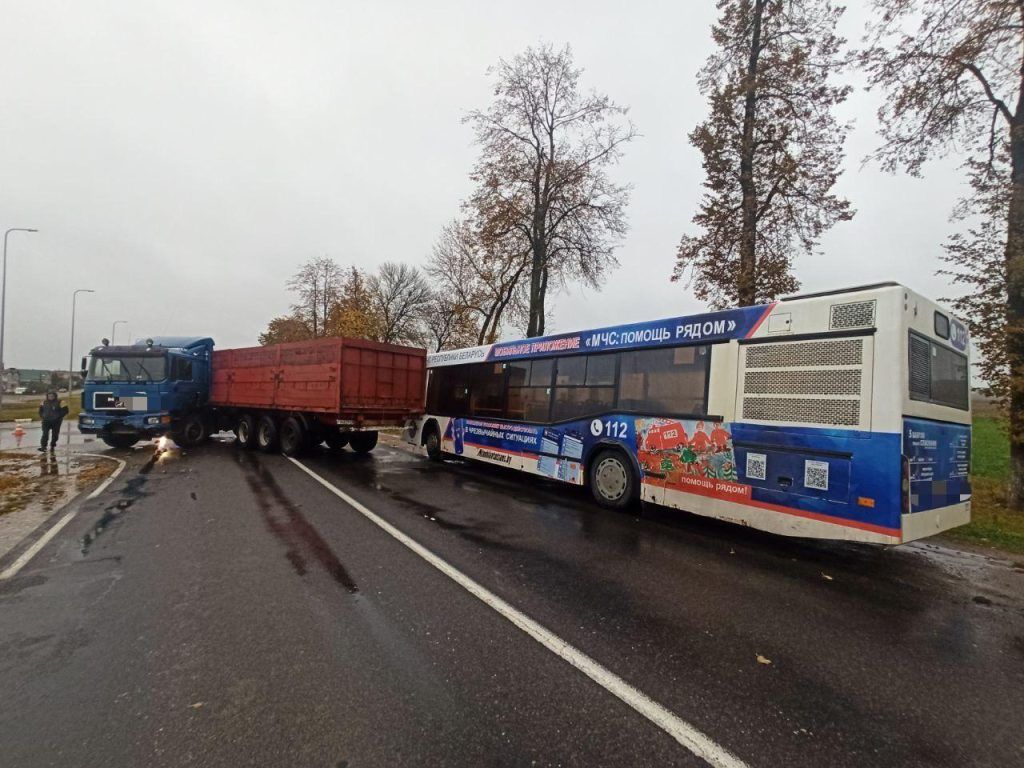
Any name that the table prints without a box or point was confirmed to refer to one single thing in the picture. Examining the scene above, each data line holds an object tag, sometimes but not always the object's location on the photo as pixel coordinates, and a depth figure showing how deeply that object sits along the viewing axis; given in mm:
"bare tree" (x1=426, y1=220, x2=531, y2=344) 21516
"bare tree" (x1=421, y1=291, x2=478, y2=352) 28344
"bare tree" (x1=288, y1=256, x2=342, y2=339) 34250
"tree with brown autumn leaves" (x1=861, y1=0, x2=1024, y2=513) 8180
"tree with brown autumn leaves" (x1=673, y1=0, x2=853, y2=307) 13031
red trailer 11812
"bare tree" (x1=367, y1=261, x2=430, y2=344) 35469
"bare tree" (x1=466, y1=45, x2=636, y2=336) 19641
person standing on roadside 13320
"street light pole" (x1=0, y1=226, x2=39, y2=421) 26328
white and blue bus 4824
